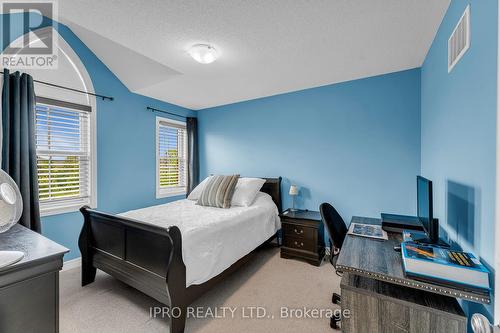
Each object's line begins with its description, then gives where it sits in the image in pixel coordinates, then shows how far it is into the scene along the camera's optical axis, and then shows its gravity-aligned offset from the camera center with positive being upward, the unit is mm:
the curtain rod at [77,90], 2338 +882
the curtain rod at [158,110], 3466 +911
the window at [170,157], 3689 +112
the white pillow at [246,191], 2998 -393
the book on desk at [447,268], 946 -498
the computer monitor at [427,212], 1333 -321
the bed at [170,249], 1595 -777
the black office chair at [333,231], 1865 -616
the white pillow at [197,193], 3347 -464
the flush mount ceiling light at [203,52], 2161 +1156
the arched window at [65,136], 2371 +326
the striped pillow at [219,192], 2915 -399
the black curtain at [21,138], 2020 +244
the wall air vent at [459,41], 1221 +785
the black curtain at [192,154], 4133 +190
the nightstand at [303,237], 2699 -955
